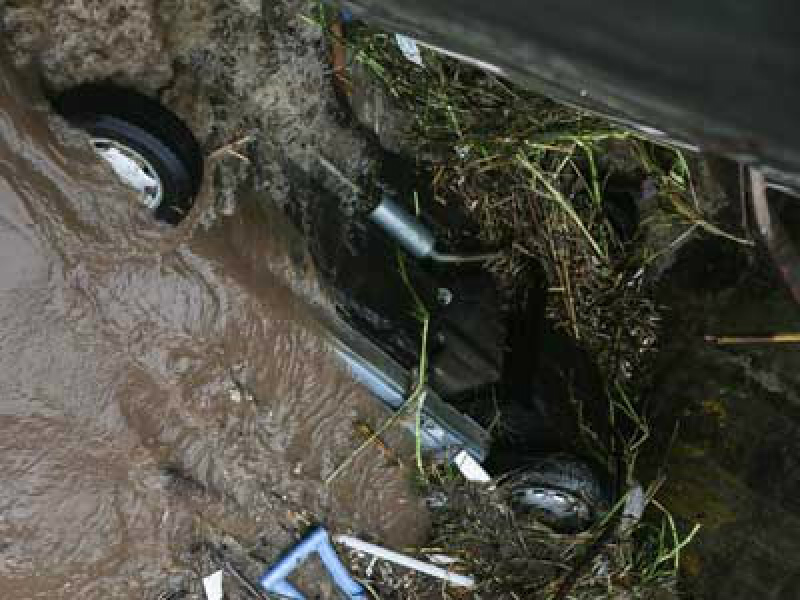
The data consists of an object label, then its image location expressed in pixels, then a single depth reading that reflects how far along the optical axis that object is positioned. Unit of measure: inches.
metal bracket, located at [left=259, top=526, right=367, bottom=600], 146.5
